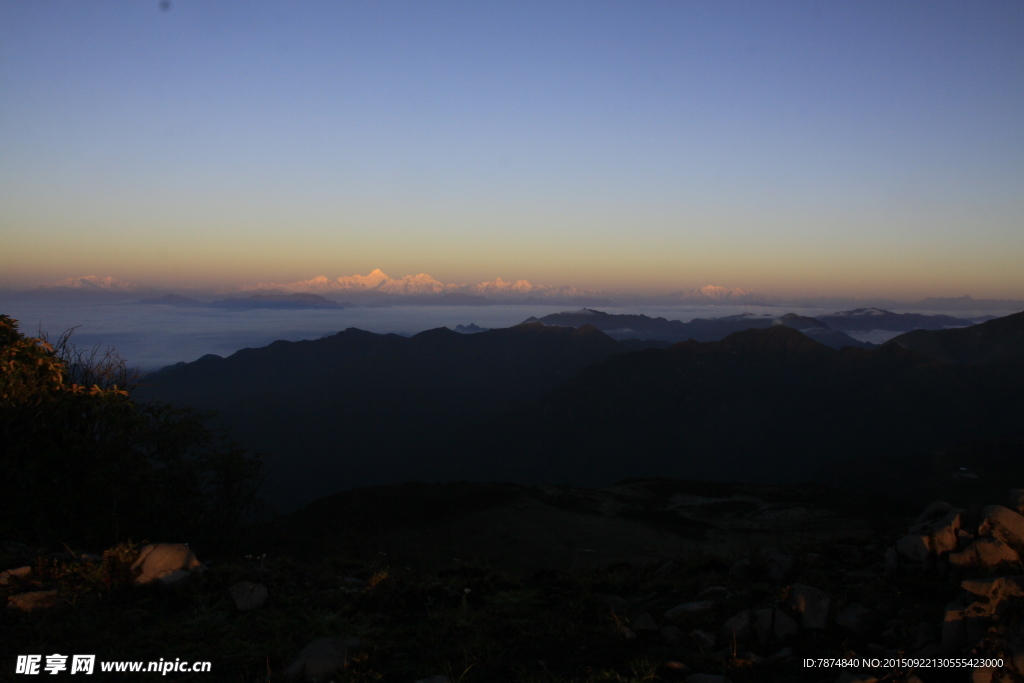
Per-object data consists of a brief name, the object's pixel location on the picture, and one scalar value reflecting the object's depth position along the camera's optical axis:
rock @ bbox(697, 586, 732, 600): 7.37
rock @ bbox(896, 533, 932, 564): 7.40
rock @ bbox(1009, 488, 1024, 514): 7.45
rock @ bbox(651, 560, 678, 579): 9.23
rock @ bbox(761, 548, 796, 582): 8.18
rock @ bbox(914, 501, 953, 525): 8.91
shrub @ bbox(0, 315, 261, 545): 10.48
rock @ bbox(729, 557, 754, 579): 8.41
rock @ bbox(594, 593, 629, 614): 7.27
